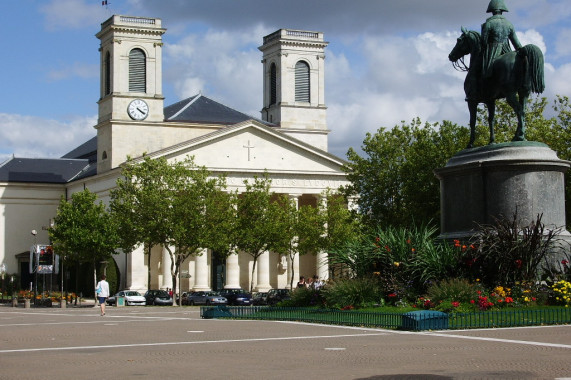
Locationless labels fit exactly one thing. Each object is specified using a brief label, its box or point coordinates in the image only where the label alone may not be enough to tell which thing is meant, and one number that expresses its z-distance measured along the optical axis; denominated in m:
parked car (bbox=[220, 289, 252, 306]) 72.06
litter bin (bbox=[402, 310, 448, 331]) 24.06
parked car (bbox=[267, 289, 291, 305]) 69.59
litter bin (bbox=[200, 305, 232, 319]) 35.10
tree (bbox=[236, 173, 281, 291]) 74.88
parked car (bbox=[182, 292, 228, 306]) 71.25
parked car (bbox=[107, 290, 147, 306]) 71.62
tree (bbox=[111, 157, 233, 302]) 67.31
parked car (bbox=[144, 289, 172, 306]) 71.31
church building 90.44
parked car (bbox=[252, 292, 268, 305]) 70.81
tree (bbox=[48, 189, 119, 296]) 69.44
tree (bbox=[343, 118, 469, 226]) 54.84
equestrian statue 26.42
